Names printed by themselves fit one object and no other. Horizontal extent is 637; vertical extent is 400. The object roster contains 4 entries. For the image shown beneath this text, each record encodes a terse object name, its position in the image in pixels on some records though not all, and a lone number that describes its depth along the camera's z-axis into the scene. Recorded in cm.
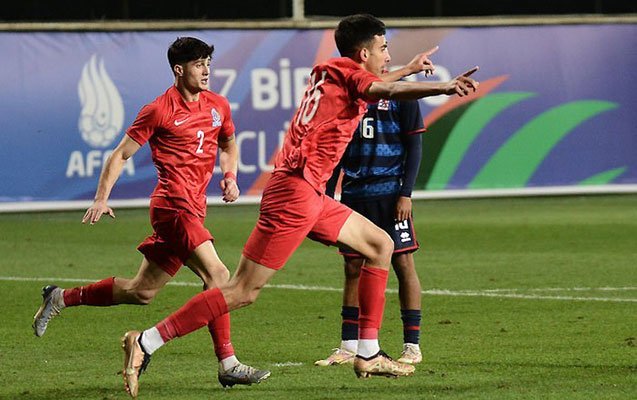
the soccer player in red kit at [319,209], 1599
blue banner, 3953
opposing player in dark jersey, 1856
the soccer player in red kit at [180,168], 1730
